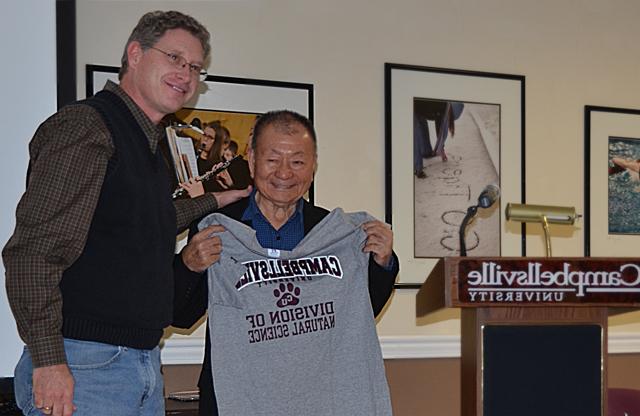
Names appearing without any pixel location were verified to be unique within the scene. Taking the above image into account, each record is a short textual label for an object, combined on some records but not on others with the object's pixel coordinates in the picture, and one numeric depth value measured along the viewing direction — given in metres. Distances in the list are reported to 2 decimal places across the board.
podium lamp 2.65
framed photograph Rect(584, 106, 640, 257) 3.94
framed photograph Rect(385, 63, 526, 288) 3.61
